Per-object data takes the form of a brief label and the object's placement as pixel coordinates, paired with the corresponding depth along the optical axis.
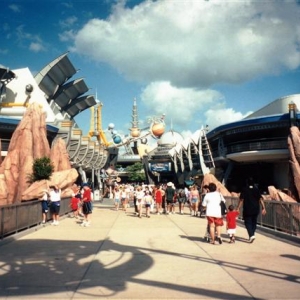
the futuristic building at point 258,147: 47.25
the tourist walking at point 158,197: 22.07
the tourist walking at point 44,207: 15.78
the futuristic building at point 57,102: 60.00
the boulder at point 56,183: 23.66
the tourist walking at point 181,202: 22.70
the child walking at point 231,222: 10.34
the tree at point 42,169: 25.14
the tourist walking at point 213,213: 10.03
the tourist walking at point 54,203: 15.95
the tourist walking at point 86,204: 15.30
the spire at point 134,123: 148.75
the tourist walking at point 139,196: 19.66
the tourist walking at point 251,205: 10.35
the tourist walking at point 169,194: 21.55
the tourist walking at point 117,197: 26.41
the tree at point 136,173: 111.19
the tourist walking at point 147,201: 19.48
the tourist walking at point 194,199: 20.45
